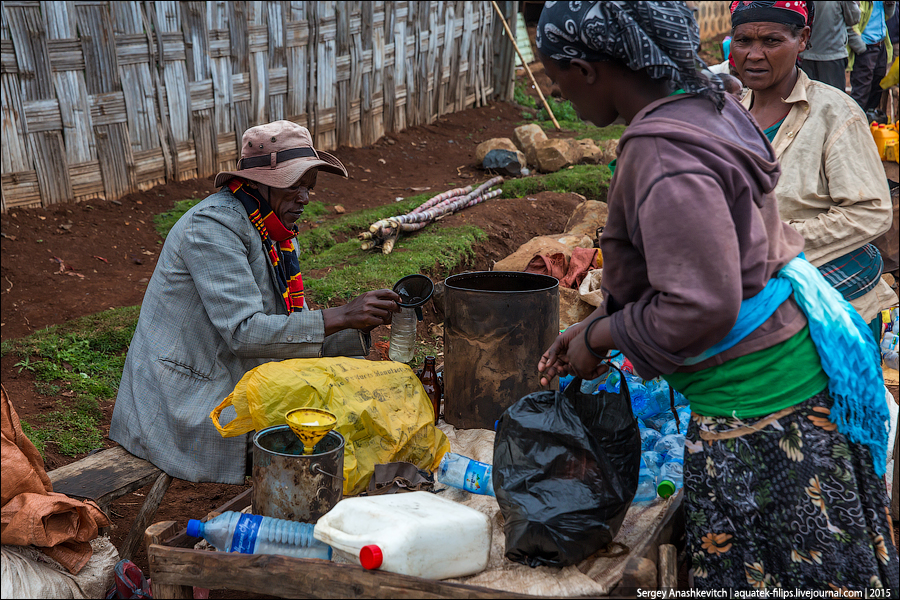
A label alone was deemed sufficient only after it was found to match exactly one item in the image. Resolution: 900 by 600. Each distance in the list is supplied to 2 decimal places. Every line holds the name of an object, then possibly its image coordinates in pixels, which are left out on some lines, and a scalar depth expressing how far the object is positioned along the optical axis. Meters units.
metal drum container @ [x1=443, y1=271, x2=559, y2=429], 3.09
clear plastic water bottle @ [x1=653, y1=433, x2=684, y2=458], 2.89
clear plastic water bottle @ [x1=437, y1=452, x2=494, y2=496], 2.61
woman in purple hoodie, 1.59
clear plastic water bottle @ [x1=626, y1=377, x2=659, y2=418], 3.24
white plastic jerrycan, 2.01
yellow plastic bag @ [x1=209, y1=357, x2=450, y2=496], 2.56
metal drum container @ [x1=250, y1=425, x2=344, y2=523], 2.27
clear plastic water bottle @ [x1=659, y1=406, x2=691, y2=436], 3.15
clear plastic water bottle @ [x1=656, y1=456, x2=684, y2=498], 2.52
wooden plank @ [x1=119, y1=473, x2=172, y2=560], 2.99
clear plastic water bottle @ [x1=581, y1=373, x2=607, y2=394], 2.85
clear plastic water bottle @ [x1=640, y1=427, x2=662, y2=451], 3.02
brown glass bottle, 3.39
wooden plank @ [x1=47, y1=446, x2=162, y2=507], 2.77
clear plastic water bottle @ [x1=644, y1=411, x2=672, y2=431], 3.26
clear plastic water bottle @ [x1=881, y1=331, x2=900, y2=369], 5.23
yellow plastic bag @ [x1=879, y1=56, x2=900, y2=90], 8.55
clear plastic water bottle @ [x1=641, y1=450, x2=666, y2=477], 2.79
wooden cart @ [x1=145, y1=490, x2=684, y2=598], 1.94
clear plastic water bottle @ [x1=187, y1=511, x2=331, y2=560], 2.20
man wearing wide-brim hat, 2.96
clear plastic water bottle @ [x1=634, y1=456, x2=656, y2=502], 2.58
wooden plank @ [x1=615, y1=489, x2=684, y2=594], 1.91
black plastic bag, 2.11
